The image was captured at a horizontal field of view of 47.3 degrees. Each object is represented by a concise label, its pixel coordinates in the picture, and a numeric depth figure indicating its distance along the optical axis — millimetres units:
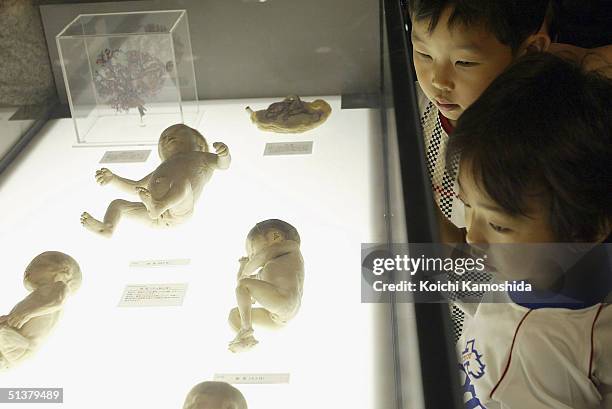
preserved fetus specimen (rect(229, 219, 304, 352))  1242
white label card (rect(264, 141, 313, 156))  1909
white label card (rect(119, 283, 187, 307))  1403
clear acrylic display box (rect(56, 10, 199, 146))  1955
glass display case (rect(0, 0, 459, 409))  1189
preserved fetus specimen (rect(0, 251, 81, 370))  1270
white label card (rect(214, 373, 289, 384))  1199
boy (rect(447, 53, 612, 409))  646
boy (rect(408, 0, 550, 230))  783
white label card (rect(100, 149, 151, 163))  1869
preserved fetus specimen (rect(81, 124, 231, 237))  1504
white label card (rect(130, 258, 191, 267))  1505
